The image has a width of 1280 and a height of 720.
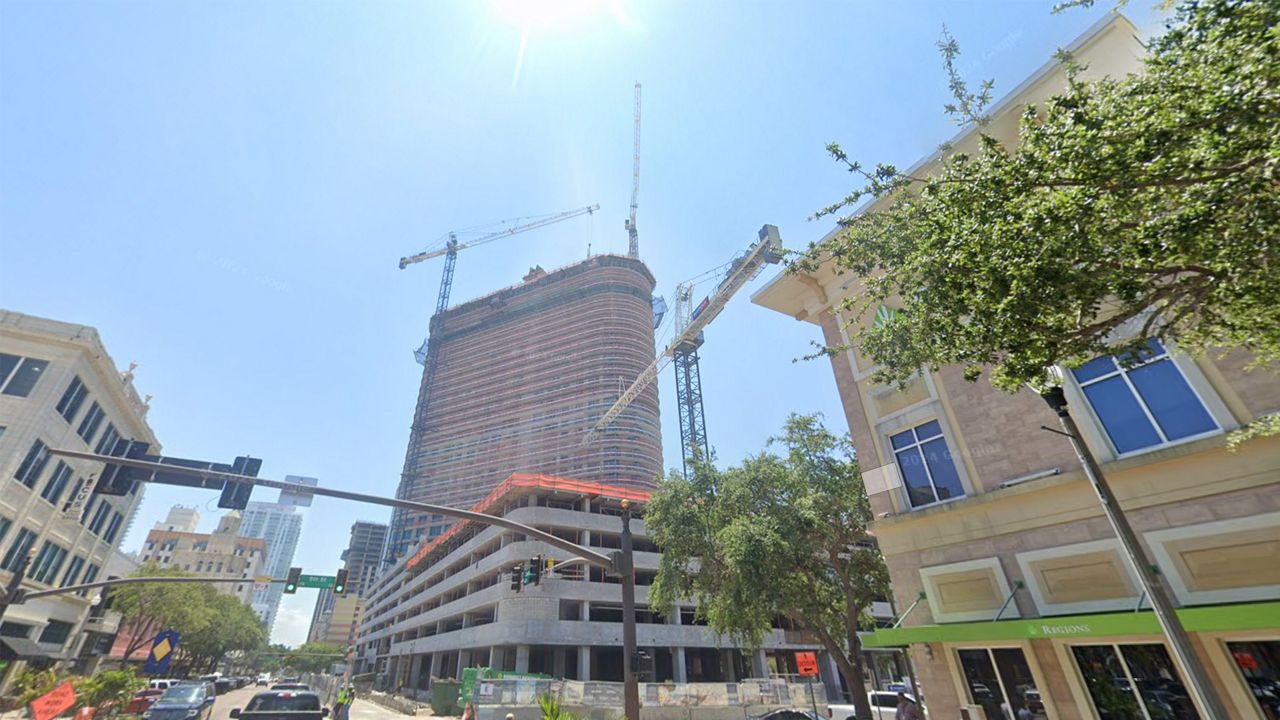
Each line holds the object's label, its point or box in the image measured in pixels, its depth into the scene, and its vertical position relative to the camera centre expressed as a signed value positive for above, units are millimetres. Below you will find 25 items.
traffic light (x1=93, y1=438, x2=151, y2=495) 11688 +4275
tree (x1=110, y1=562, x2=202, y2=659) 45188 +6405
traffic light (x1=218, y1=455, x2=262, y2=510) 12008 +3956
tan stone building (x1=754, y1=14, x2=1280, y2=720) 9539 +1910
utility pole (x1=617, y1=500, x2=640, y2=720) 12650 +676
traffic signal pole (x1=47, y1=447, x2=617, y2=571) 12016 +4029
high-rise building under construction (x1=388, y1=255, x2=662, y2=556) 94562 +47962
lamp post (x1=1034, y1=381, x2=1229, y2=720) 6184 +390
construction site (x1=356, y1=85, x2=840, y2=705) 40938 +30742
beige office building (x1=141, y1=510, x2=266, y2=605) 112500 +25586
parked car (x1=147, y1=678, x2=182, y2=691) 34188 +73
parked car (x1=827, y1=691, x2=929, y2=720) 25770 -2851
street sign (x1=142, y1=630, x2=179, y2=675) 26484 +1583
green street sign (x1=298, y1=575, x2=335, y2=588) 21312 +3367
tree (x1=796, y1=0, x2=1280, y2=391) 5883 +4681
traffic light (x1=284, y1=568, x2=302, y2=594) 21500 +3516
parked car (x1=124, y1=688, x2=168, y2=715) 26891 -765
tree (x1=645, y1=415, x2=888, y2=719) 20297 +3958
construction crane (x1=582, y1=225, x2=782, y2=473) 71438 +43840
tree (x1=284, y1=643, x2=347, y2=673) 116438 +3475
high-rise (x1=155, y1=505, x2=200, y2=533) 149912 +41740
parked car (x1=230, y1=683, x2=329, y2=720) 13203 -670
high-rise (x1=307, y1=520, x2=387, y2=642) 177500 +36455
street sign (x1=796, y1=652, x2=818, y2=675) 19491 -560
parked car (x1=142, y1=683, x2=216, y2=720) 17281 -601
